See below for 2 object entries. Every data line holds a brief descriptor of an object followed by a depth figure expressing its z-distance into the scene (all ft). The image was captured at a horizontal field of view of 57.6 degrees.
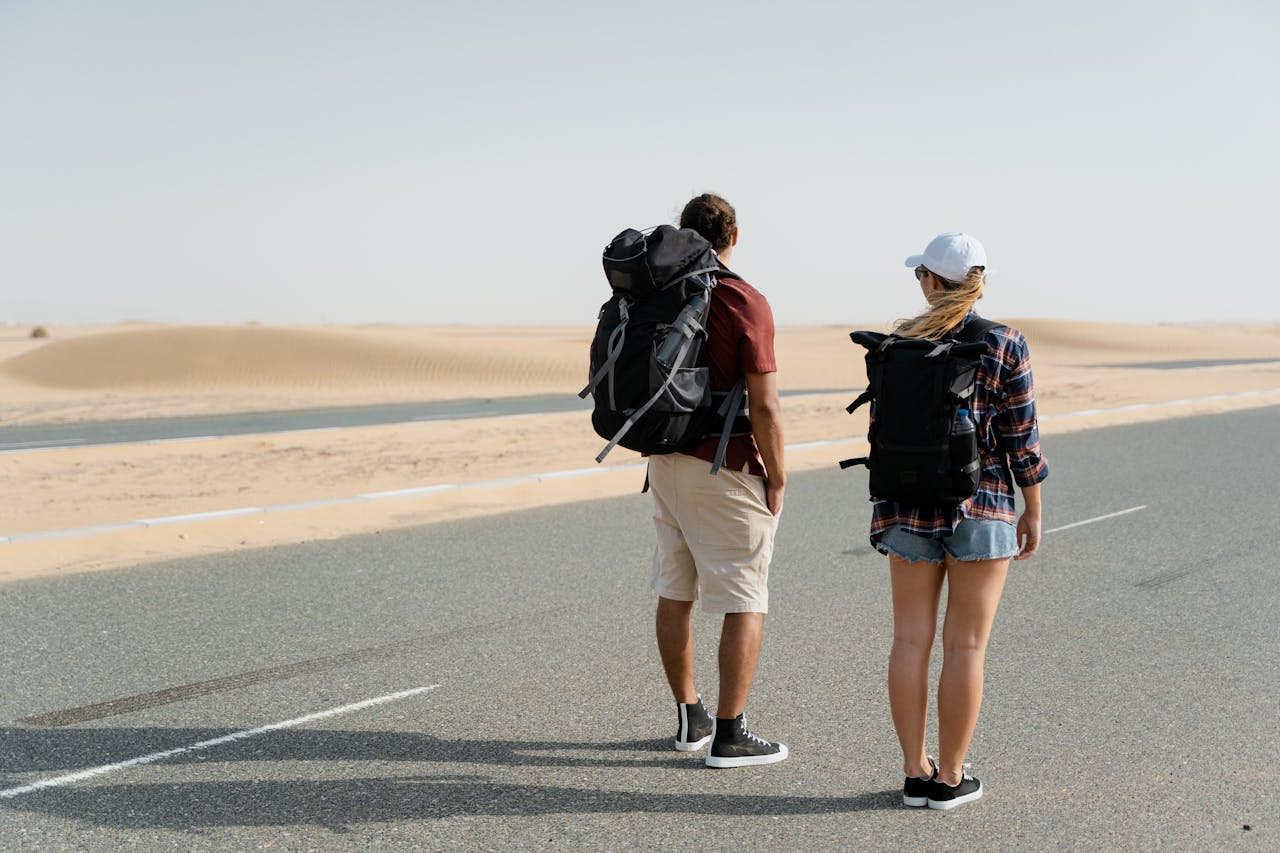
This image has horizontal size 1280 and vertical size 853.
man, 13.97
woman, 12.82
